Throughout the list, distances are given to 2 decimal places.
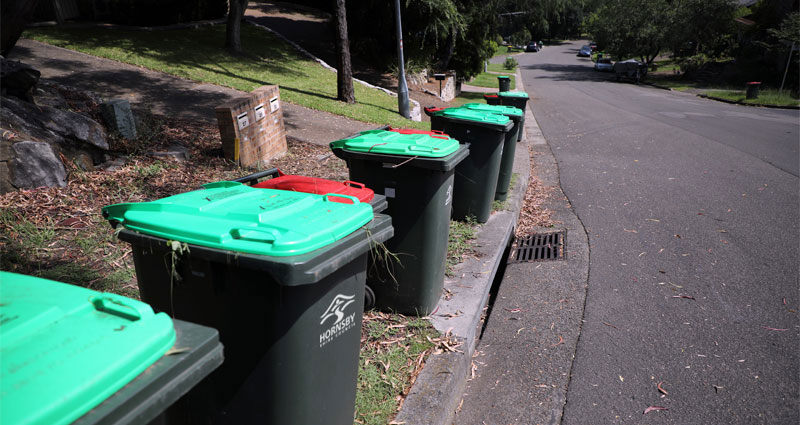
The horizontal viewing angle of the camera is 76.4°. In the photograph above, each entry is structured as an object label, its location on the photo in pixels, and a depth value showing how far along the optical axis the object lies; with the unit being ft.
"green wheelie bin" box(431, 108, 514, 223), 18.42
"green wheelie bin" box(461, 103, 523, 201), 21.94
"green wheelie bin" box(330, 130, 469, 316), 11.75
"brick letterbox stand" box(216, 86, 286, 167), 20.52
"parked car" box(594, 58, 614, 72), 142.09
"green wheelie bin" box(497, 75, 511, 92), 46.16
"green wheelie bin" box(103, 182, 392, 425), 6.20
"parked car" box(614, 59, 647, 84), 115.14
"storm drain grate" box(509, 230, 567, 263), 18.71
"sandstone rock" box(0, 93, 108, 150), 16.79
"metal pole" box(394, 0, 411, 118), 42.68
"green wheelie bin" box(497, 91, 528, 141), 34.65
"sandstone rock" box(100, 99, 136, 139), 20.11
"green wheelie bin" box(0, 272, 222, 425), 3.61
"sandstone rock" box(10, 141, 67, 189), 14.96
